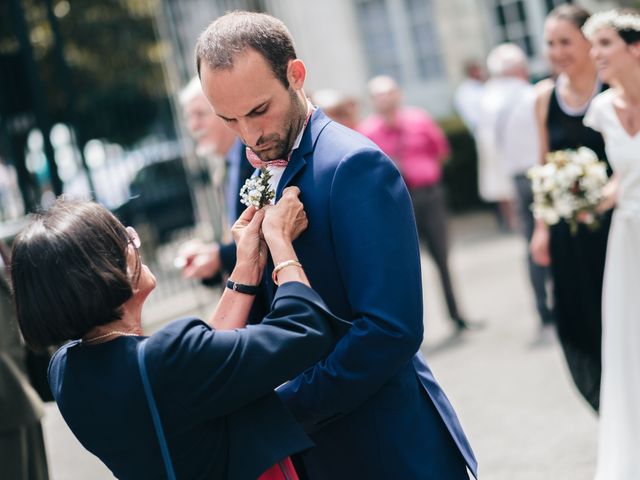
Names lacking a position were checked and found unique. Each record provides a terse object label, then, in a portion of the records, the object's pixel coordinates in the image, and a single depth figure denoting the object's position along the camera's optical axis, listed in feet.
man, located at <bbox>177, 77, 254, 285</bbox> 12.49
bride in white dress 14.25
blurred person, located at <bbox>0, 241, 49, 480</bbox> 12.10
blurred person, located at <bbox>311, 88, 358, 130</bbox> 24.76
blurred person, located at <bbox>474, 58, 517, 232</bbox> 37.55
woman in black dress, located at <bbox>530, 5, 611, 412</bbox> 15.92
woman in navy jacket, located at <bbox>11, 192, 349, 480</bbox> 6.93
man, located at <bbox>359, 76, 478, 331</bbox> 26.71
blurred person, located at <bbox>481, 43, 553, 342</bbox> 24.53
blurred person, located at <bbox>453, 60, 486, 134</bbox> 41.60
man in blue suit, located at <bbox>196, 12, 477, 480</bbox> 7.09
